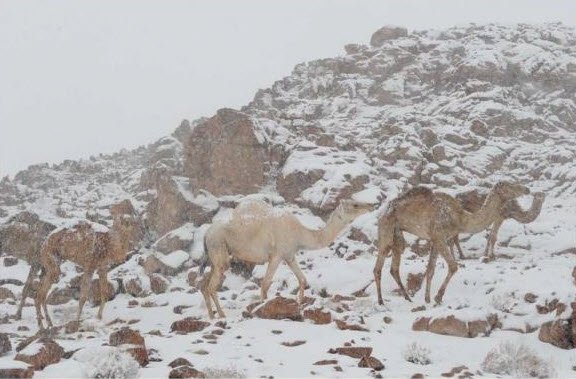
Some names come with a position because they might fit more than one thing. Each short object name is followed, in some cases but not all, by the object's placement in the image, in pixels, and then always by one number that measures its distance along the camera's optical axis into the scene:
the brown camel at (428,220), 12.95
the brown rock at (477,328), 9.67
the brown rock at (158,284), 18.21
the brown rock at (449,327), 9.66
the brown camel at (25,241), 16.52
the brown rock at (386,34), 65.81
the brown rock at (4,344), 8.63
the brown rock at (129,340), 7.94
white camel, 12.52
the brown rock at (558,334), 8.77
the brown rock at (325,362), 7.95
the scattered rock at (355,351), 8.36
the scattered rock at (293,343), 9.05
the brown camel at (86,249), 13.80
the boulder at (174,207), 26.02
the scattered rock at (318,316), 10.42
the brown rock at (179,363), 7.68
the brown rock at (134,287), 17.59
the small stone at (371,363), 7.90
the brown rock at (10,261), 24.70
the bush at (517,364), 7.69
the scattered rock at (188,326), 10.27
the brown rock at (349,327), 9.91
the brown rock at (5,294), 19.09
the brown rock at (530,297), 11.12
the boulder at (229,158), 27.67
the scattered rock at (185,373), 7.12
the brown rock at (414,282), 13.98
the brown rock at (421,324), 10.04
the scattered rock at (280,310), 10.74
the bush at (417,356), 8.34
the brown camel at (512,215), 17.20
